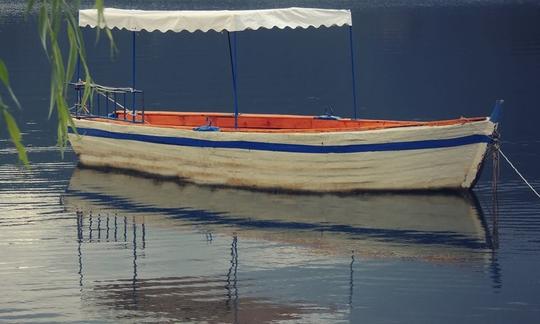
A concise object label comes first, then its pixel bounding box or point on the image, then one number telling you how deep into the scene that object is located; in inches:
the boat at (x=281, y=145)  977.5
